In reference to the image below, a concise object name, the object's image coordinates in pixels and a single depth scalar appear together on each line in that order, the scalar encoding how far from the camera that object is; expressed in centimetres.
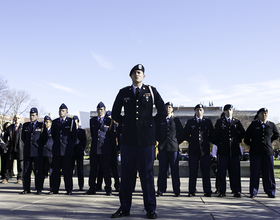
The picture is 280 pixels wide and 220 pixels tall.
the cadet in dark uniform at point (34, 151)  884
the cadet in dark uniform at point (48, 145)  919
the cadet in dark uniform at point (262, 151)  838
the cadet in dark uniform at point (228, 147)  846
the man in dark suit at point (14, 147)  1227
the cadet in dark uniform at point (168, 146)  876
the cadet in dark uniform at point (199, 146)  861
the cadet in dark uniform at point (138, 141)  570
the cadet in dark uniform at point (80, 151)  980
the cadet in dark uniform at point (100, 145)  884
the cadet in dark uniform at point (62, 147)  884
